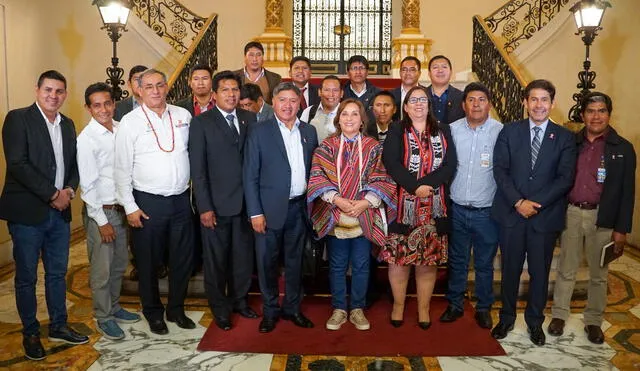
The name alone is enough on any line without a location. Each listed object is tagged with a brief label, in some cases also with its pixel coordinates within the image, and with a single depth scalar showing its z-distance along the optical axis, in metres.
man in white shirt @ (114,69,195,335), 3.79
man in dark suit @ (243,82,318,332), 3.91
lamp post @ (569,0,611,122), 6.04
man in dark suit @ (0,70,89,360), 3.56
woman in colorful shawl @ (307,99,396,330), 3.89
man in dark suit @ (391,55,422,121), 5.15
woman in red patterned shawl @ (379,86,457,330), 3.92
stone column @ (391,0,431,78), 9.90
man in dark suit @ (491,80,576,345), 3.82
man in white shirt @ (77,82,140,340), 3.82
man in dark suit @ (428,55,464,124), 4.84
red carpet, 3.74
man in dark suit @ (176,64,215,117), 4.38
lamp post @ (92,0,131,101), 6.02
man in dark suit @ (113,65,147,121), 4.83
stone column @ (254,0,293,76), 9.79
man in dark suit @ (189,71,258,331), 3.90
